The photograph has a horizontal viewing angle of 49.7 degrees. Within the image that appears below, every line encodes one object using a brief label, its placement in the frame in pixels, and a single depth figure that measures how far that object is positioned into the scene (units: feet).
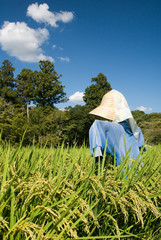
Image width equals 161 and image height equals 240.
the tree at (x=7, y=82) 87.61
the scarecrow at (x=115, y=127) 5.02
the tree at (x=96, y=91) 96.07
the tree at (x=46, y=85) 88.07
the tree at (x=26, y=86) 87.56
